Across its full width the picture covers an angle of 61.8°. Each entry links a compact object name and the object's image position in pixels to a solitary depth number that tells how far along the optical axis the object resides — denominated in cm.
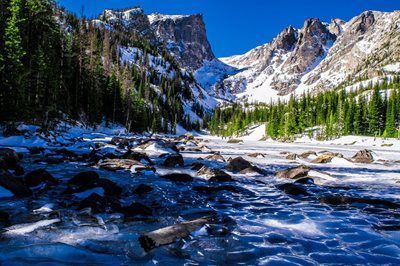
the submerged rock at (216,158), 3042
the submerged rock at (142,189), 1291
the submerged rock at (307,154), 3712
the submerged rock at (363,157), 3122
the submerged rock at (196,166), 2192
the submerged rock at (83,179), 1377
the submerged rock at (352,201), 1199
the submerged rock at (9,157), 1592
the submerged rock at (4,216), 807
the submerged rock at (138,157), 2402
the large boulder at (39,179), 1294
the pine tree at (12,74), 3294
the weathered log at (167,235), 675
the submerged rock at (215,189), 1409
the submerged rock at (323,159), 3046
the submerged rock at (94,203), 962
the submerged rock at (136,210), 945
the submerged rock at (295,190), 1401
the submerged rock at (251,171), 2077
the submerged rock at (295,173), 1892
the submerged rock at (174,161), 2372
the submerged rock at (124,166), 1880
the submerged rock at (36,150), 2508
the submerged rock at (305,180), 1730
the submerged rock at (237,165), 2226
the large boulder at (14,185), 1096
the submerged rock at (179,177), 1670
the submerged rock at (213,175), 1727
